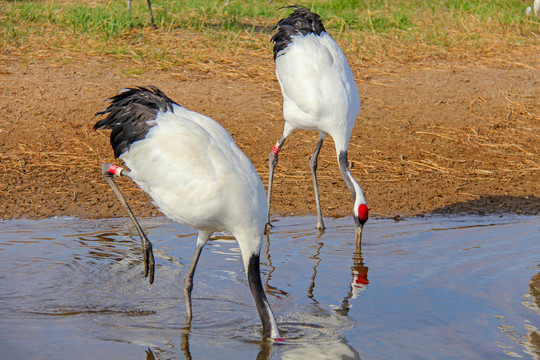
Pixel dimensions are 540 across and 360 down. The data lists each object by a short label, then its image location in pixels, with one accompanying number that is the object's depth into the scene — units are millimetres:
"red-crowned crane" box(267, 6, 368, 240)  11797
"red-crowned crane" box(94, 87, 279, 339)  8187
